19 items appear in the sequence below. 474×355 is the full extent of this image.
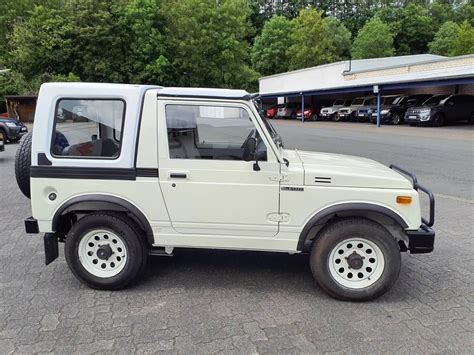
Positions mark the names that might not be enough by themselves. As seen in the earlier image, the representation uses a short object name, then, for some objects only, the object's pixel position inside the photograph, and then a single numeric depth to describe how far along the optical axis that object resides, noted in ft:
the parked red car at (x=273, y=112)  138.33
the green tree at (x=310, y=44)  169.37
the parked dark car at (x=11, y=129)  57.16
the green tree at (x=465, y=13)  215.51
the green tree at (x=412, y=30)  213.25
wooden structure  108.78
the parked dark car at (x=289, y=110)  129.38
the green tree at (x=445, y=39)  184.14
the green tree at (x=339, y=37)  191.01
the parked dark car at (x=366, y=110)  96.00
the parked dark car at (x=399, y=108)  89.15
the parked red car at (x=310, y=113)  119.55
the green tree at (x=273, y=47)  180.24
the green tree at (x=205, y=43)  116.88
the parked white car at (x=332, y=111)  110.86
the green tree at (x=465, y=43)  162.09
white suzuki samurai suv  11.89
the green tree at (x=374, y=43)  184.55
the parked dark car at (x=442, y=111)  79.87
